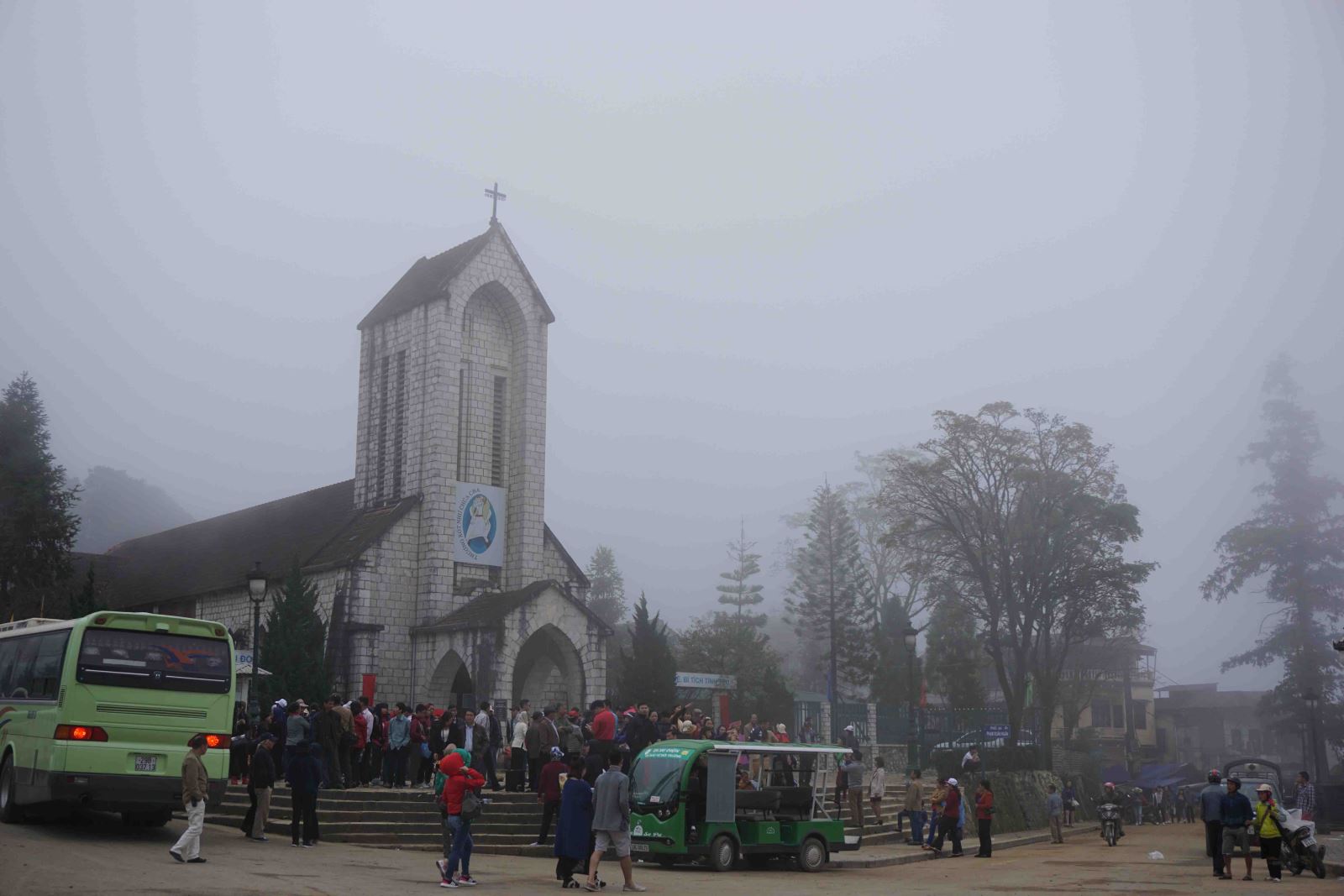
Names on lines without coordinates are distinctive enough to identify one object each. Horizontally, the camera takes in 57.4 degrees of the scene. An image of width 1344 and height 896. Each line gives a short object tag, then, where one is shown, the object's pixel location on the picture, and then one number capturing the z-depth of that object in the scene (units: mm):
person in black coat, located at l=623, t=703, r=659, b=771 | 21734
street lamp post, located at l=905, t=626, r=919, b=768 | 29359
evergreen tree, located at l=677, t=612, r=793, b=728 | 52688
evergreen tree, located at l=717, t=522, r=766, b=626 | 75500
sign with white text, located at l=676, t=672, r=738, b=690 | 38250
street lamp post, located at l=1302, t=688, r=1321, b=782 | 36188
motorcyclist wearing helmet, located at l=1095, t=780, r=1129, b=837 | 28078
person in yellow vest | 17656
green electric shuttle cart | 17562
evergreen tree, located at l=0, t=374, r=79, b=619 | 40844
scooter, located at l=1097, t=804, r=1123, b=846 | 27391
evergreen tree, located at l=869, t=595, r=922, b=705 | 58250
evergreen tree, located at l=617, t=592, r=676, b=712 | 36000
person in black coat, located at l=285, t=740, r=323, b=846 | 16125
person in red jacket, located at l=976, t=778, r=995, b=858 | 23053
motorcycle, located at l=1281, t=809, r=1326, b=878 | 18516
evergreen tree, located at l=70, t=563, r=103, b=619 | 34531
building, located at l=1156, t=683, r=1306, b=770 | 70750
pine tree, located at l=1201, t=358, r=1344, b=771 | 48000
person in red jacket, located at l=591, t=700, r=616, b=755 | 20000
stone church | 34469
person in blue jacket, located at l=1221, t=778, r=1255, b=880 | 18422
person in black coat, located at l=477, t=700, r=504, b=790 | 21516
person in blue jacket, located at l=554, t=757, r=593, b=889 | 14305
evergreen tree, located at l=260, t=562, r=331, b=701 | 29766
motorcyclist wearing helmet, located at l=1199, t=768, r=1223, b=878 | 18469
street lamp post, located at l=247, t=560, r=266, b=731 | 22812
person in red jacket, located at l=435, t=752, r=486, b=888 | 13805
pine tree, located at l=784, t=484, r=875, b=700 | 59125
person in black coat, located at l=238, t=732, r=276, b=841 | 16750
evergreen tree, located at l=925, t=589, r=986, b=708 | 53469
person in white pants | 13680
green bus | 14352
